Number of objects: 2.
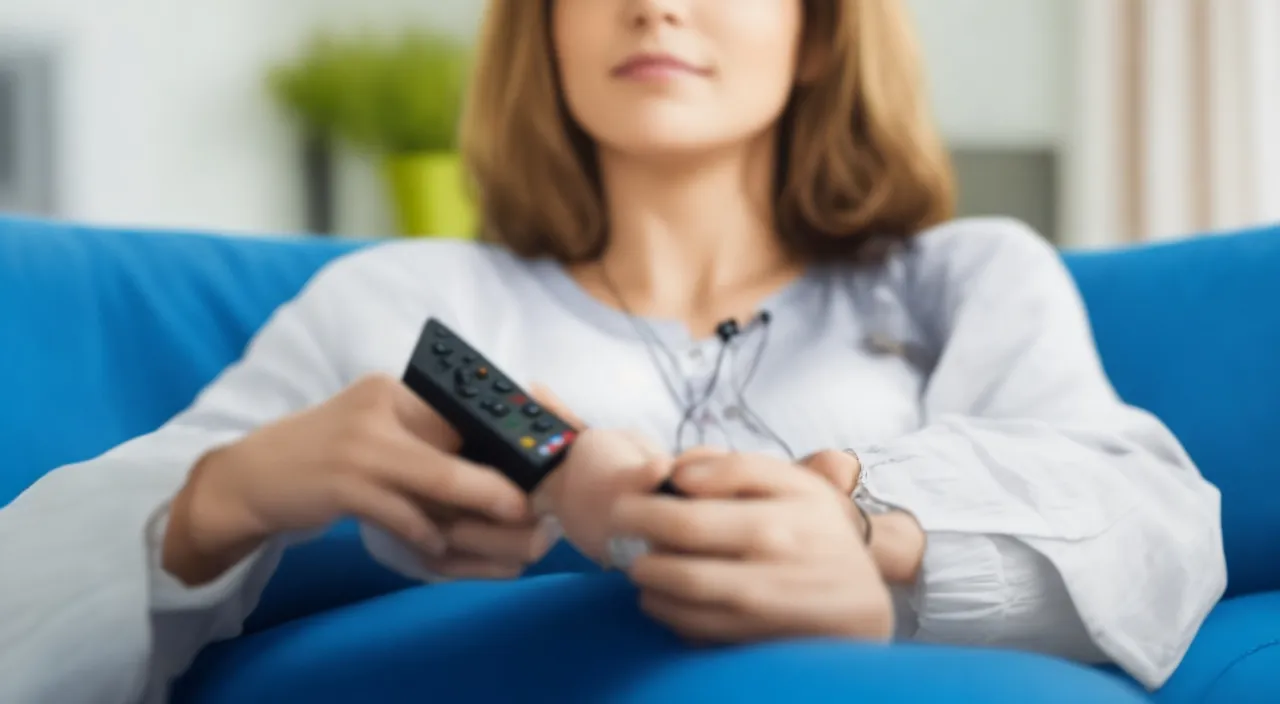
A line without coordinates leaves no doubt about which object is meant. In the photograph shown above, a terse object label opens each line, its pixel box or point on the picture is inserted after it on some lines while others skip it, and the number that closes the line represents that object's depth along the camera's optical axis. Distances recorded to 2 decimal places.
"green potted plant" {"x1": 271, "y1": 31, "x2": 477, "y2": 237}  2.84
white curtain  2.37
